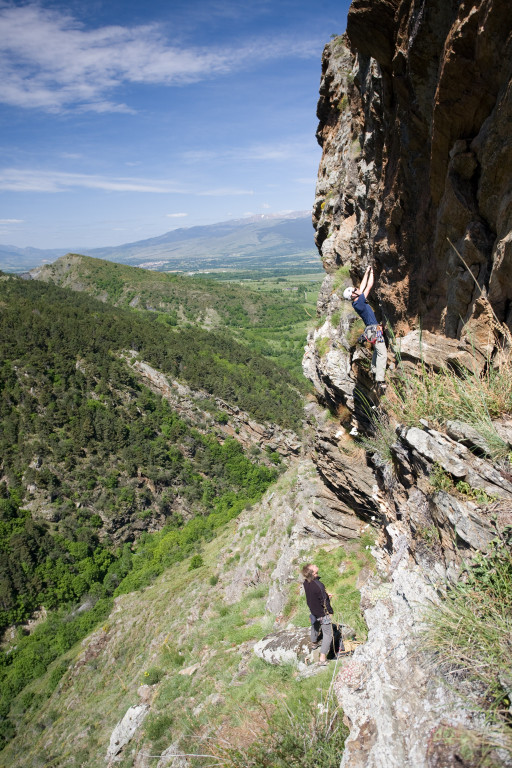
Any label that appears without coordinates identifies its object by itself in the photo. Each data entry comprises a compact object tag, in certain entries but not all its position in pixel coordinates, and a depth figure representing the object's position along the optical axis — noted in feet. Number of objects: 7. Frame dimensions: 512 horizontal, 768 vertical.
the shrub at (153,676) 37.42
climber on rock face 19.13
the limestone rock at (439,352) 13.42
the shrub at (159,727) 25.89
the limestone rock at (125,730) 29.43
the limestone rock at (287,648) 19.58
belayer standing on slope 17.81
